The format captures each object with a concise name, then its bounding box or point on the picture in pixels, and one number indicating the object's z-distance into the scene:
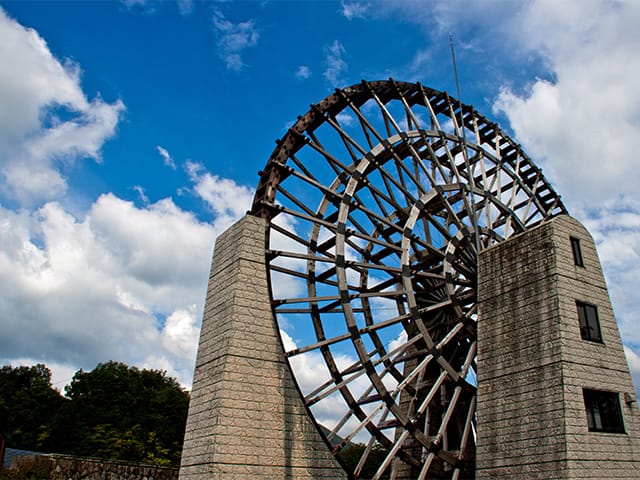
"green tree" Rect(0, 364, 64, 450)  48.62
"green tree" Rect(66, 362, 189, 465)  45.25
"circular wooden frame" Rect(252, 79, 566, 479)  17.86
